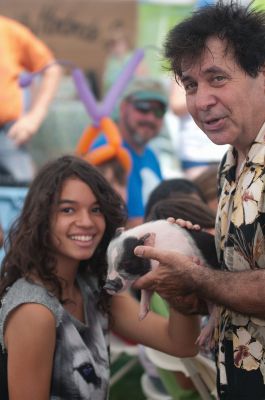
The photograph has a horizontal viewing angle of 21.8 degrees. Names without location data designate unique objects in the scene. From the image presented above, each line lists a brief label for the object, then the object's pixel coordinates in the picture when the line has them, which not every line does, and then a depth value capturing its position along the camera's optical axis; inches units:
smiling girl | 82.4
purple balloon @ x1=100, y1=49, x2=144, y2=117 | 174.9
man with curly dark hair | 68.9
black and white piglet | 81.6
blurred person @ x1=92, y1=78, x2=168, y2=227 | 175.0
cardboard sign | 280.7
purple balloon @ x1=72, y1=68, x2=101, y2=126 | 171.0
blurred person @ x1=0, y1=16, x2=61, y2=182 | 180.7
